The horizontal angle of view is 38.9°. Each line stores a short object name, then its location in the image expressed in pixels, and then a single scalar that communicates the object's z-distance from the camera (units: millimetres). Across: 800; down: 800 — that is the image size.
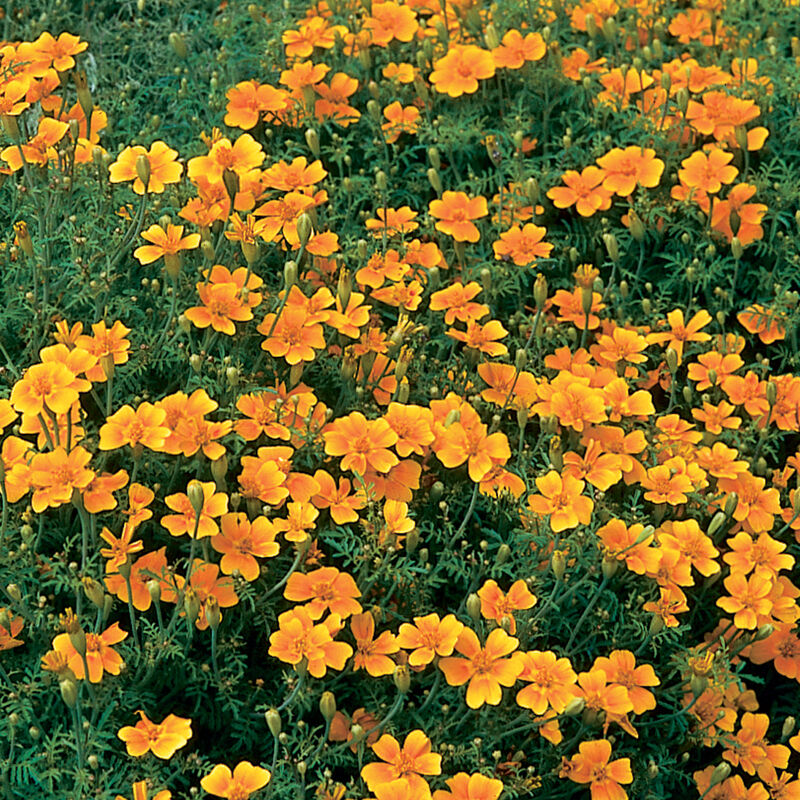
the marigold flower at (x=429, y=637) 1973
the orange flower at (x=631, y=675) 2113
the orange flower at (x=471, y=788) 1889
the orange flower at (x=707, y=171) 2908
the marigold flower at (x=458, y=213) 2785
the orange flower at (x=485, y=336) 2537
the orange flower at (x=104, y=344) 2221
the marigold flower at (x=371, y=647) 2045
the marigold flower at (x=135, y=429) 2049
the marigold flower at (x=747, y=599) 2219
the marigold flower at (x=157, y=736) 1869
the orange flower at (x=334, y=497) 2170
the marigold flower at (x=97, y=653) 1902
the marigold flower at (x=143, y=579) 2051
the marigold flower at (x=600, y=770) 2047
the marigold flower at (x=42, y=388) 1997
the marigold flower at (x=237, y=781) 1812
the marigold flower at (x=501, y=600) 2086
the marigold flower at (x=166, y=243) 2330
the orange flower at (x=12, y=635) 2027
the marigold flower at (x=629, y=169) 2943
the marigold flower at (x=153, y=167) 2400
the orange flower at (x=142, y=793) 1835
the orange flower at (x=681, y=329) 2729
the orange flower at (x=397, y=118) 3113
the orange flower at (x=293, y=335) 2350
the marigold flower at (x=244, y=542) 2061
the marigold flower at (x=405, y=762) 1887
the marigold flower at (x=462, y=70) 3113
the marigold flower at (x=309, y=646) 1931
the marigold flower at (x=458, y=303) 2596
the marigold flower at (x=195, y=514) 2008
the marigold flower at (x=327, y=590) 2047
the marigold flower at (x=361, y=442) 2184
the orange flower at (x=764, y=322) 2809
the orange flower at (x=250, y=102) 3029
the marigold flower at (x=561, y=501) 2127
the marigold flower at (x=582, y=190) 2957
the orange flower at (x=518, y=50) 3172
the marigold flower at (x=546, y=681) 1979
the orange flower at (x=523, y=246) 2824
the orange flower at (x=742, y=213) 2924
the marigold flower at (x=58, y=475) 1950
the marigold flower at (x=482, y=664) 1973
